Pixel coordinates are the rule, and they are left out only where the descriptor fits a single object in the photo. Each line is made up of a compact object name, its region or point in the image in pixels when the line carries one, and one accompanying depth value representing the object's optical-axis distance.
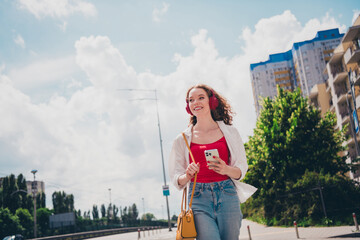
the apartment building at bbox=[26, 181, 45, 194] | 116.47
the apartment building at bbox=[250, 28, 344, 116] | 85.50
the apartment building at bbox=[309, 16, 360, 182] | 37.81
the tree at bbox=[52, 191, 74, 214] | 86.69
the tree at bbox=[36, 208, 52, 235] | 68.48
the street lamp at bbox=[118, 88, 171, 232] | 32.38
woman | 2.98
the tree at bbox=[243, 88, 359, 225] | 20.20
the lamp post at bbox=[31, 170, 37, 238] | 38.15
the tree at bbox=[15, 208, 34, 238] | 56.25
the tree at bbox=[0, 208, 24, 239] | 49.03
